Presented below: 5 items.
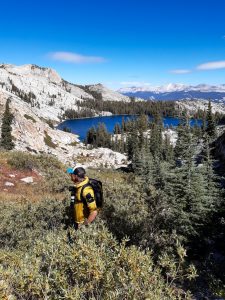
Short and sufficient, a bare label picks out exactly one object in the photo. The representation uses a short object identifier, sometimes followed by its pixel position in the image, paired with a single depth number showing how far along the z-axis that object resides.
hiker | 6.45
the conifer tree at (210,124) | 61.02
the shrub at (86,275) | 3.58
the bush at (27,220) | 7.85
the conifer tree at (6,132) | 55.73
